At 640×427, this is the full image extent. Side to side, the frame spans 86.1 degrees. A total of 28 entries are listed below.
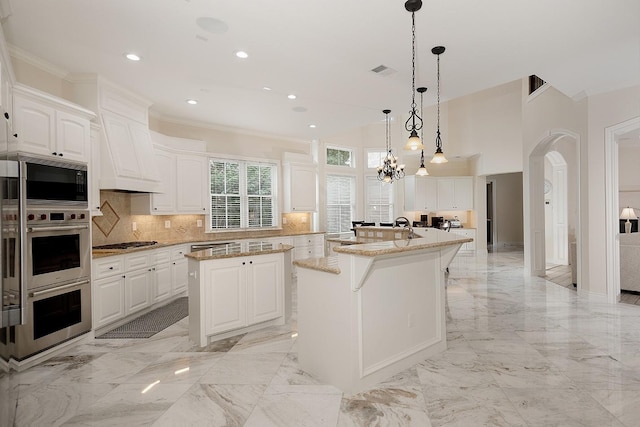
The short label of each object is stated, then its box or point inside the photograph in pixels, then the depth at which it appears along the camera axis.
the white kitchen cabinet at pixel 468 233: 10.35
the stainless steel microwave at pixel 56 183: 2.97
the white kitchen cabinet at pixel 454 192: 10.55
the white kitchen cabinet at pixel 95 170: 3.96
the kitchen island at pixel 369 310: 2.44
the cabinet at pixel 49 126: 3.02
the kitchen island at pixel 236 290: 3.38
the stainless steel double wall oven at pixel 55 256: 2.97
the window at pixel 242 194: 6.62
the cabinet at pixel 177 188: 5.29
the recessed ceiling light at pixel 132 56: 3.68
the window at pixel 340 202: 9.06
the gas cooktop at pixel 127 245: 4.39
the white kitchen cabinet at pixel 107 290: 3.71
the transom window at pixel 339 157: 9.17
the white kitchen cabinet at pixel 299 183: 7.37
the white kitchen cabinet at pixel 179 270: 5.14
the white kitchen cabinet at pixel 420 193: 10.43
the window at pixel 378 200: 10.01
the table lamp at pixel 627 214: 7.33
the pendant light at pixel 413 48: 2.77
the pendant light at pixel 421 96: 4.75
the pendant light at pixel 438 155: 3.67
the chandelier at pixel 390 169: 7.06
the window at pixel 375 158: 10.04
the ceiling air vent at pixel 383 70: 4.07
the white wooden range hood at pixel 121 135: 4.21
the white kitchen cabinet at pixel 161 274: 4.71
